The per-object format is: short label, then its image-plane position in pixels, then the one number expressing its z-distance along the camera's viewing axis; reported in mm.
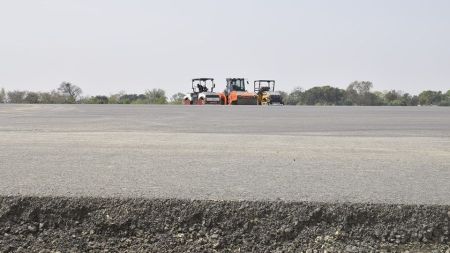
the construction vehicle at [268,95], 38875
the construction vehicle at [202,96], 38781
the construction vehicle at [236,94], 38094
